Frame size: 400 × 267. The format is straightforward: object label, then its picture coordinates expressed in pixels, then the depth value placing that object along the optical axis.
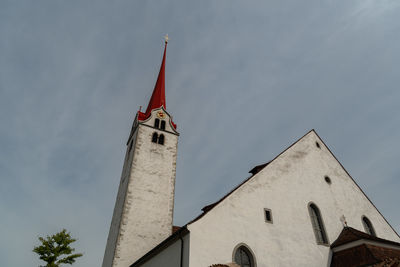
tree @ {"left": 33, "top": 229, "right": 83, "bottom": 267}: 15.95
